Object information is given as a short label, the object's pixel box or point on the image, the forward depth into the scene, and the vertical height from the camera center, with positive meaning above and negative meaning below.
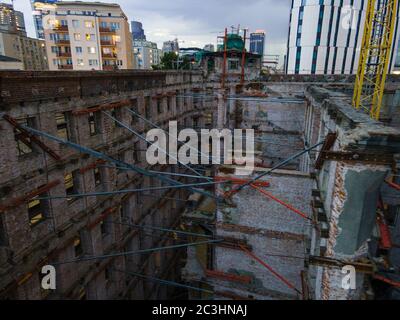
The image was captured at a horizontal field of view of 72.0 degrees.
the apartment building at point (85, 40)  45.47 +6.25
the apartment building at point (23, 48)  59.53 +7.09
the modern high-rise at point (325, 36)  66.19 +9.98
